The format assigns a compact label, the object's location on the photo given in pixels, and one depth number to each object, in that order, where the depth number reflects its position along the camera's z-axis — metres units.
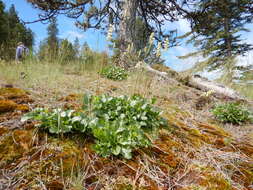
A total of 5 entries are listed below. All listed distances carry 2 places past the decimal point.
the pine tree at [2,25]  16.25
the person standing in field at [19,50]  6.09
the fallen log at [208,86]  3.53
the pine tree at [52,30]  43.36
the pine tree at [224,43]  14.20
